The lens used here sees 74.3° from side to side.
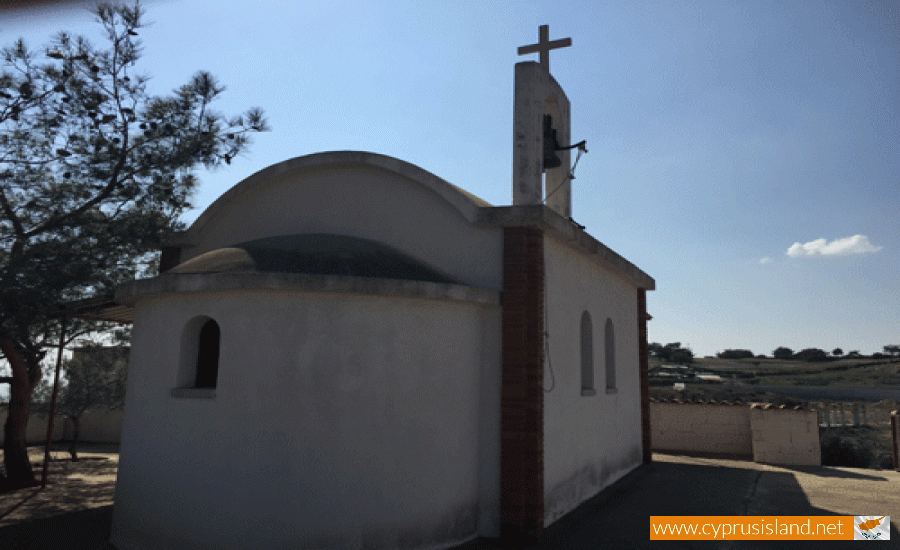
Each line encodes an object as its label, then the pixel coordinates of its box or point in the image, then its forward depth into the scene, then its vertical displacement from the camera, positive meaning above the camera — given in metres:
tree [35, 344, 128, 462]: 15.27 -0.51
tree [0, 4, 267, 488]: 8.84 +2.92
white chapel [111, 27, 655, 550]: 6.58 +0.06
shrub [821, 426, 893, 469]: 17.19 -2.08
